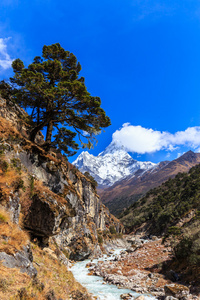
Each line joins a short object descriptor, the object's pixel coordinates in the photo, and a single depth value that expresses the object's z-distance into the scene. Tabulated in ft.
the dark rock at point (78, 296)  23.11
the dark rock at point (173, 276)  47.27
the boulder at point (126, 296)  38.86
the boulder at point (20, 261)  16.74
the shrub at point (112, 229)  220.64
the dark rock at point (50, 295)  16.48
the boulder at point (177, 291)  36.23
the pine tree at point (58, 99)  43.80
